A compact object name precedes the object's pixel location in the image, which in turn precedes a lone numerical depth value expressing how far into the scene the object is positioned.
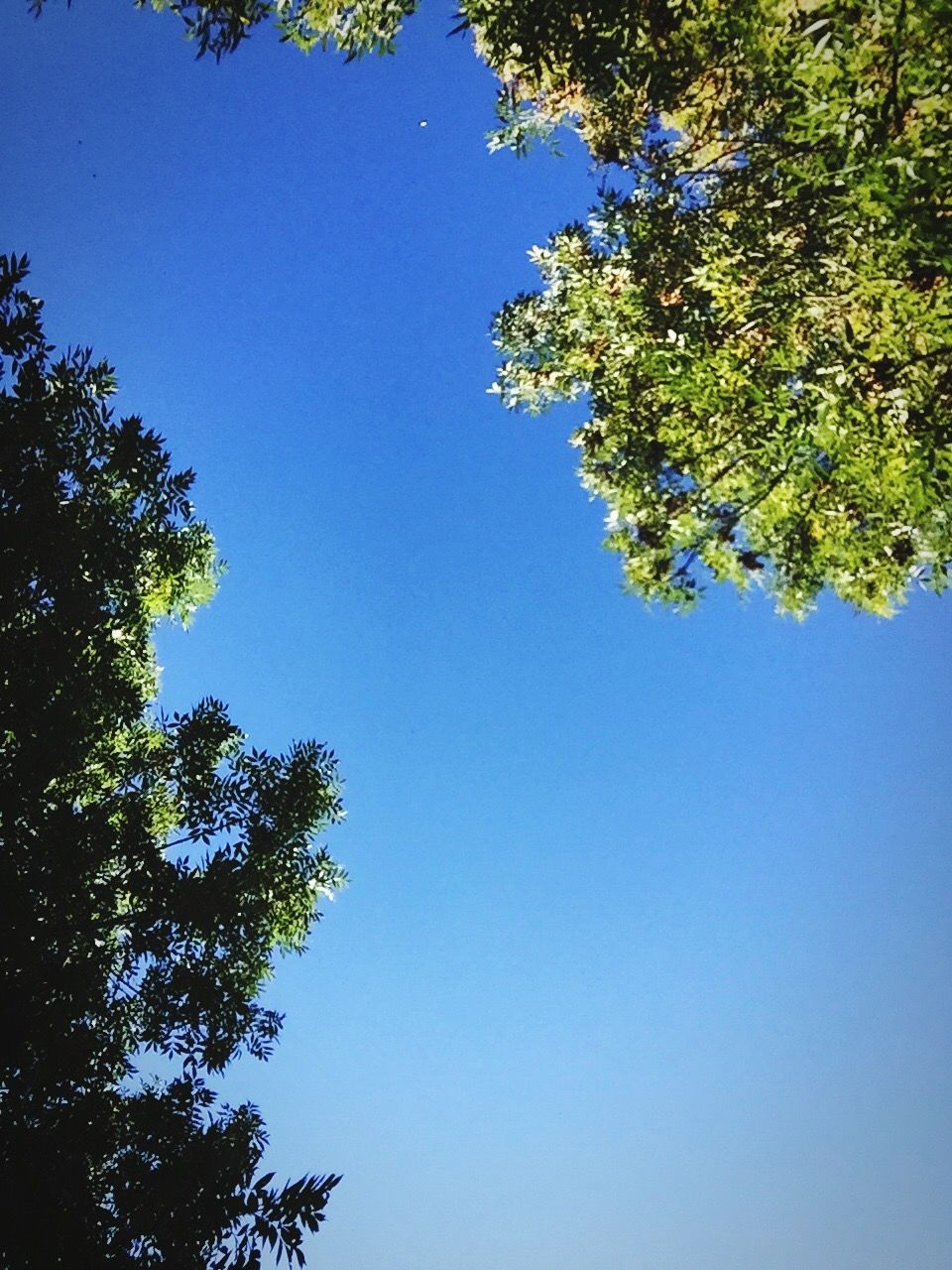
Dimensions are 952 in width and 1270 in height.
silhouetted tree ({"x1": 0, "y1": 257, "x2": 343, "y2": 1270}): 8.14
